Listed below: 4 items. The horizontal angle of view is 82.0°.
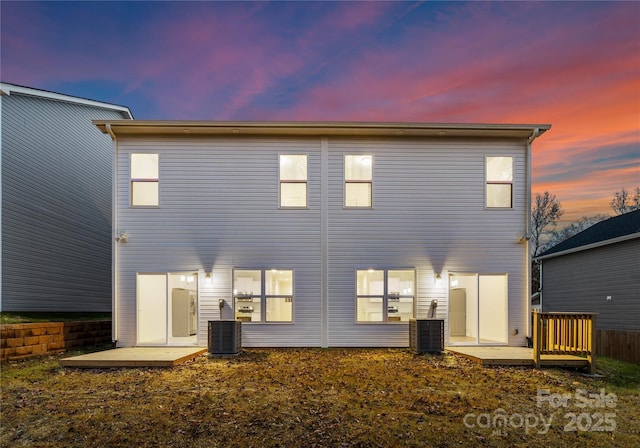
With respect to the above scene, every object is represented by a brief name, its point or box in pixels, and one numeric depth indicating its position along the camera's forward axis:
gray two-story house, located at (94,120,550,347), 9.32
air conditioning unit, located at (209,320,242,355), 8.41
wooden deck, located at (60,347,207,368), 7.26
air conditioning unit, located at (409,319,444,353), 8.73
